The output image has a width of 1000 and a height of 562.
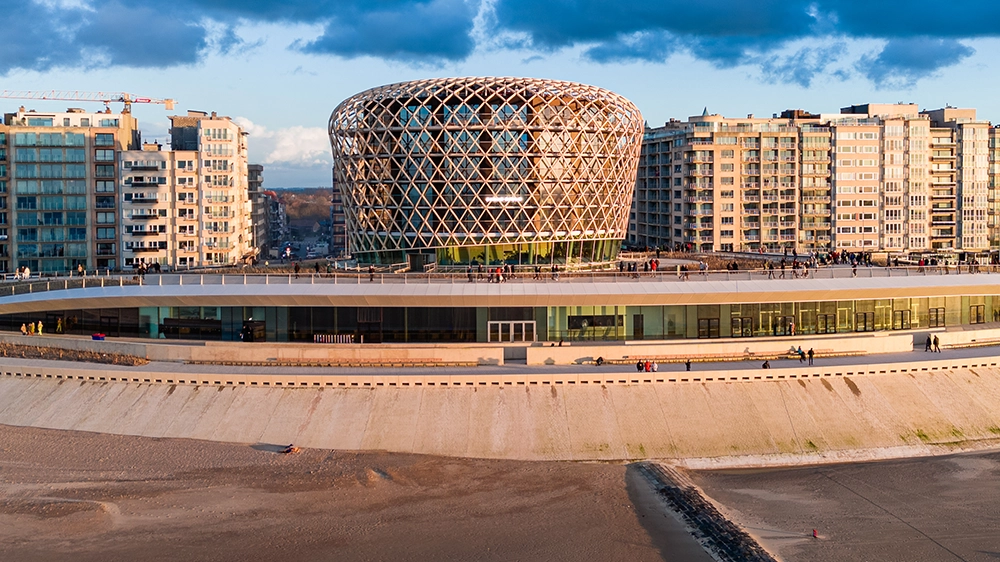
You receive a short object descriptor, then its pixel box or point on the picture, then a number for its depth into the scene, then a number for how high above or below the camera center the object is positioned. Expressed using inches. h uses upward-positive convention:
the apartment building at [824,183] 4854.8 +255.8
